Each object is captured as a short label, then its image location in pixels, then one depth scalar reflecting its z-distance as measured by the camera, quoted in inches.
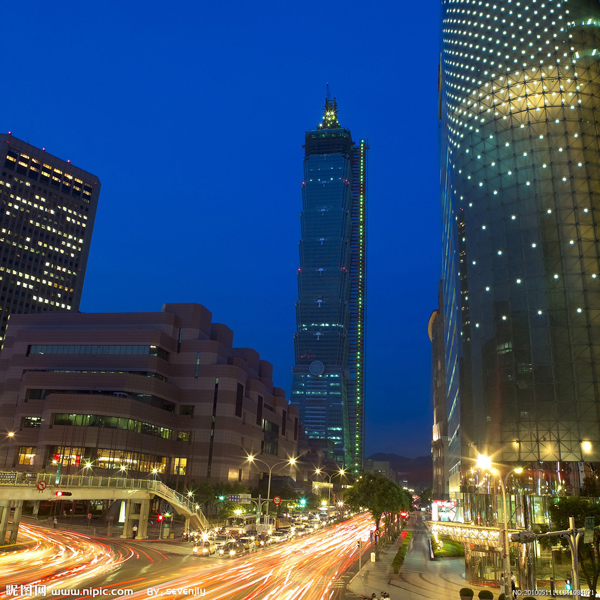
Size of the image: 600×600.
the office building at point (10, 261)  7613.2
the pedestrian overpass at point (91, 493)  1923.0
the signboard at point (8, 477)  1951.3
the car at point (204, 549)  2215.8
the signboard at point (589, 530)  1085.6
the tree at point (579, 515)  1505.9
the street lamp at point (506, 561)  1244.5
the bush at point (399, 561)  1937.3
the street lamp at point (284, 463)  6474.4
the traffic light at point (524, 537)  1306.2
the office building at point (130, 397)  4035.4
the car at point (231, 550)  2243.8
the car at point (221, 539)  2293.9
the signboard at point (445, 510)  2967.5
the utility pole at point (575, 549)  1196.5
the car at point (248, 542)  2440.9
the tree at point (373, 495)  2807.6
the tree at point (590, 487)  2190.0
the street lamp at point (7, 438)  4058.8
